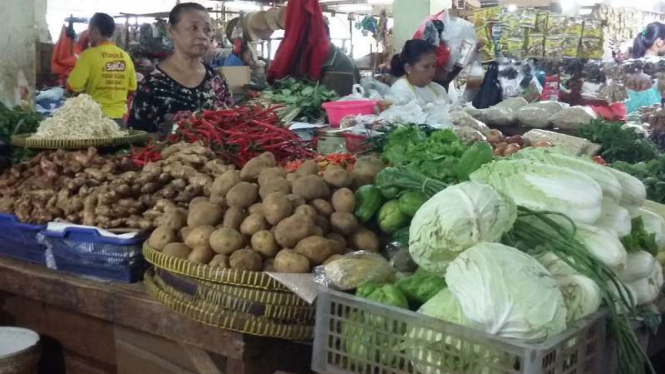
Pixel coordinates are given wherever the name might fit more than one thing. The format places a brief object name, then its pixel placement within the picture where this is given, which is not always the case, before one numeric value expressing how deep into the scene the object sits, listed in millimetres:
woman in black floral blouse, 4457
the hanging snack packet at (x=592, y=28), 7324
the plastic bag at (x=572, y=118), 5258
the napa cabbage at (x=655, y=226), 2357
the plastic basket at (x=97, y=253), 2754
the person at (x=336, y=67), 6340
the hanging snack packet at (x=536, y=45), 7520
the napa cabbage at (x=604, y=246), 1885
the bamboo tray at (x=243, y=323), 2197
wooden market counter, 2369
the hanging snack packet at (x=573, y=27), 7389
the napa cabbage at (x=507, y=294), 1566
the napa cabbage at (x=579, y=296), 1704
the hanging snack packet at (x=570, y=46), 7432
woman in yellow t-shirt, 6391
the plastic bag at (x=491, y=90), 7082
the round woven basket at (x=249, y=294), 2188
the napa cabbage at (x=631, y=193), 2268
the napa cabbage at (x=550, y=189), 1961
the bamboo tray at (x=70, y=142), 3512
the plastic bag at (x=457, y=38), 7188
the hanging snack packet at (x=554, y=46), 7480
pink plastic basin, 4848
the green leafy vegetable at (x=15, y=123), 4086
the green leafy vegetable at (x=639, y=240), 2113
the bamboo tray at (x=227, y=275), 2178
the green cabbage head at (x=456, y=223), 1778
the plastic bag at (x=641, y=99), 8336
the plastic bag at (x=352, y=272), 1947
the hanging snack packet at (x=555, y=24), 7449
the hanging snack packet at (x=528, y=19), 7512
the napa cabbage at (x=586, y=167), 2135
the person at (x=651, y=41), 10164
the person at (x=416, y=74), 6016
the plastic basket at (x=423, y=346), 1536
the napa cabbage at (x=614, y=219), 2072
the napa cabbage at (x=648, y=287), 2066
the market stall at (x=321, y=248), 1682
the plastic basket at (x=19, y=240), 3027
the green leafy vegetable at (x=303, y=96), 5430
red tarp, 6270
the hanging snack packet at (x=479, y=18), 7609
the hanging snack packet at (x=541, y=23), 7500
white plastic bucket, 2793
